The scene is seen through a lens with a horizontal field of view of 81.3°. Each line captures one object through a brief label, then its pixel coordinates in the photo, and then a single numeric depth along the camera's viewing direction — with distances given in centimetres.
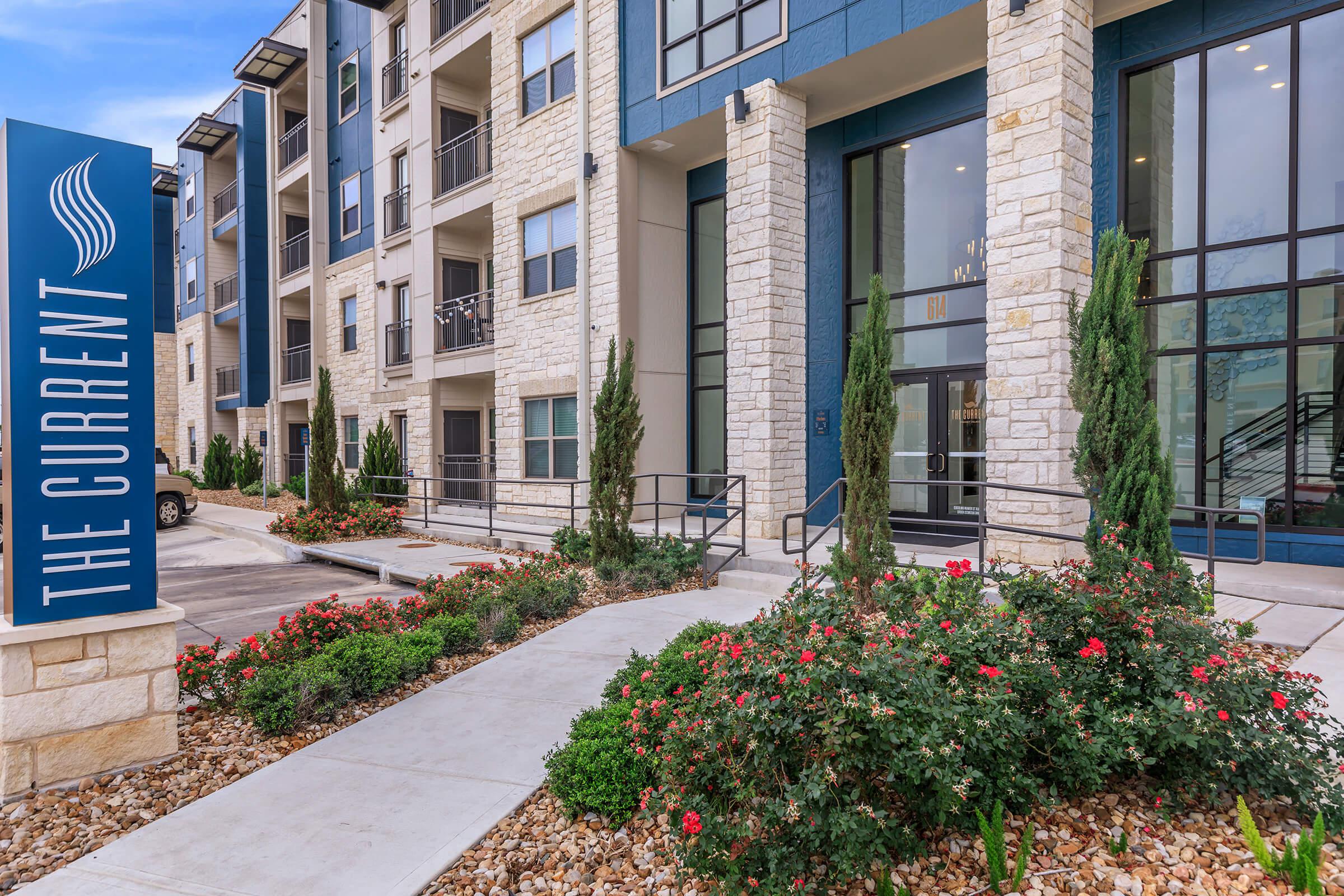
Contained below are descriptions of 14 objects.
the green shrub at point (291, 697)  487
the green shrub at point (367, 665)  538
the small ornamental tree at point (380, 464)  1769
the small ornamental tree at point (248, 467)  2655
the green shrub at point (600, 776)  372
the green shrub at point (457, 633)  641
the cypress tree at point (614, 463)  954
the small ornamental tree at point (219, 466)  2800
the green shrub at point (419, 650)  569
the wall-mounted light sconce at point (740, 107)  1146
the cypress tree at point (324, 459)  1491
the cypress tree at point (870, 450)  669
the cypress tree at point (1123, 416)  596
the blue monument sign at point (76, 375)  412
